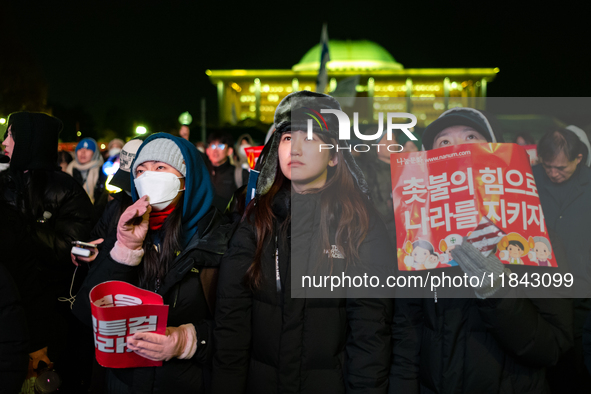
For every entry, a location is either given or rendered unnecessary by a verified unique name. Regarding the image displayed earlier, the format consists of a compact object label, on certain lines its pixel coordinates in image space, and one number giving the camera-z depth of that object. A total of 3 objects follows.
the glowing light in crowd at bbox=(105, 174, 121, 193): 4.73
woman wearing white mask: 2.20
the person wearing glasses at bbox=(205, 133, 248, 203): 7.02
